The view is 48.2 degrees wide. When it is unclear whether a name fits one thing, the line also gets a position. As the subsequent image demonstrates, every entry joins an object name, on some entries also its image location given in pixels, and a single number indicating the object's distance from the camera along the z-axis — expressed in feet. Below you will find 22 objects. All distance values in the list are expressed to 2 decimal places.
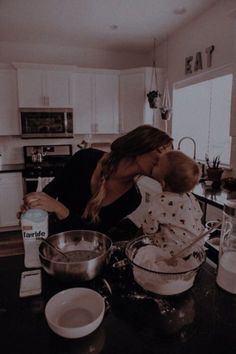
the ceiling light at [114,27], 11.48
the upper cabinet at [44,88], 13.01
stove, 12.87
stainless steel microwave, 13.29
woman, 4.37
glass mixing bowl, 2.73
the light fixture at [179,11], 9.67
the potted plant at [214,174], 8.95
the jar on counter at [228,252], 2.91
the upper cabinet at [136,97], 13.60
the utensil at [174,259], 3.00
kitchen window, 10.26
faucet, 11.77
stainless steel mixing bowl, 2.85
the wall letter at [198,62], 10.58
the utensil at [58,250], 3.17
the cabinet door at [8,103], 13.01
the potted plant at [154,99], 12.71
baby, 3.64
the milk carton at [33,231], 3.18
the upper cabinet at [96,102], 13.99
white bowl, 2.27
